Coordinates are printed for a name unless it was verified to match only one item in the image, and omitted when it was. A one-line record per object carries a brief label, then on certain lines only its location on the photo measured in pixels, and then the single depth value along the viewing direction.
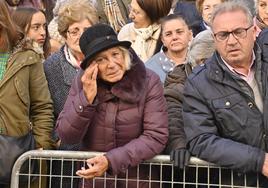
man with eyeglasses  5.92
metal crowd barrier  6.14
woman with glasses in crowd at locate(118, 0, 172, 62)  8.88
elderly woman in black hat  6.18
